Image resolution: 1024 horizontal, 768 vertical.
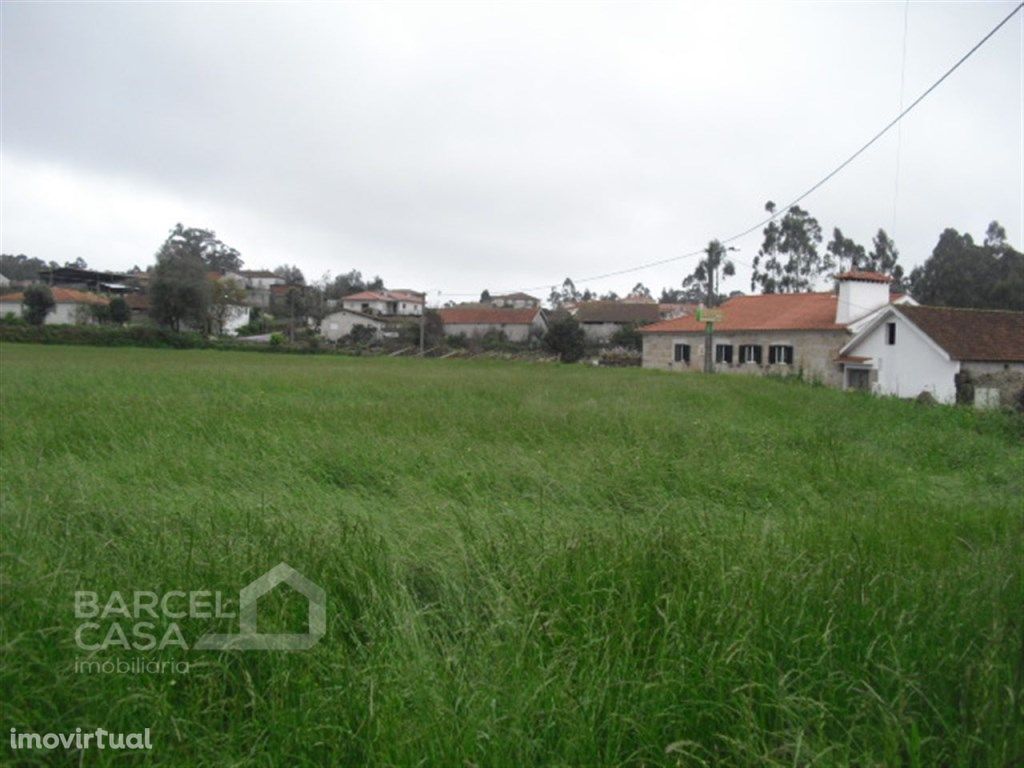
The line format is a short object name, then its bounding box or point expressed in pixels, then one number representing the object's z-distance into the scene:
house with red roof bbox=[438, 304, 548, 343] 64.62
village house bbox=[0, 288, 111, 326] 62.28
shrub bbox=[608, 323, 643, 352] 58.84
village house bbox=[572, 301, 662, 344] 68.25
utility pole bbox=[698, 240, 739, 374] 36.84
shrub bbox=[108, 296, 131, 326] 59.38
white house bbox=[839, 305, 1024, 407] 29.03
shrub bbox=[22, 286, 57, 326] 56.94
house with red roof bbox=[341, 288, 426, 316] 82.44
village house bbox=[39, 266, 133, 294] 85.44
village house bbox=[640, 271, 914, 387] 38.50
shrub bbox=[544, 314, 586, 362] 51.31
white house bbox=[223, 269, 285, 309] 87.31
